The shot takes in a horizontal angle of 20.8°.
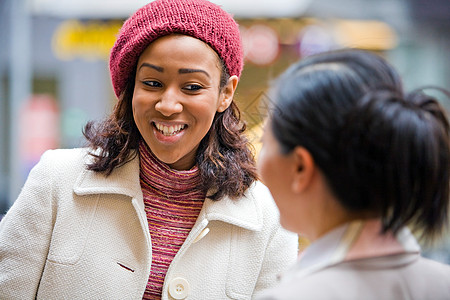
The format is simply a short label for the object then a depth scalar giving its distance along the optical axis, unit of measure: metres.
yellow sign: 6.59
